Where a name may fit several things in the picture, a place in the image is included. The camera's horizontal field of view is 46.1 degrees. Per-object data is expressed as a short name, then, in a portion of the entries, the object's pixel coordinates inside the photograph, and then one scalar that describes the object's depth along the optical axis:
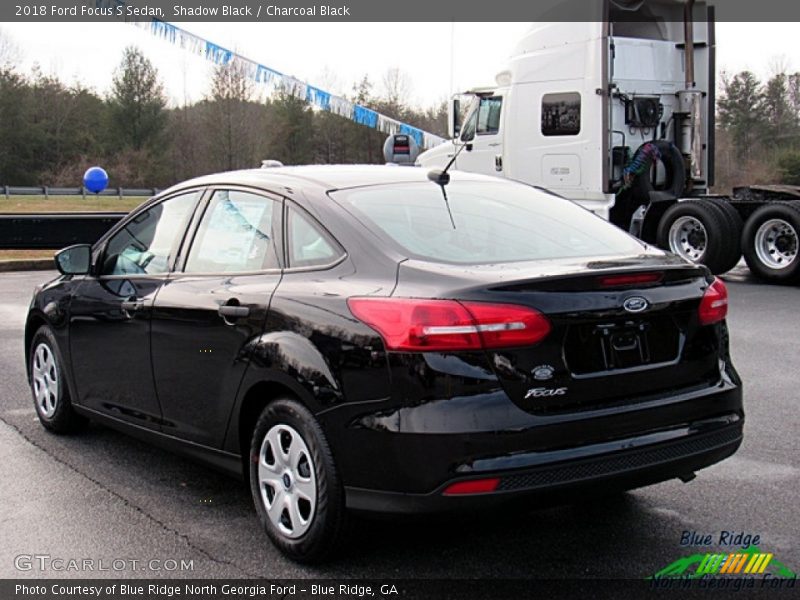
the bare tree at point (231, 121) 47.81
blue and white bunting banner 24.12
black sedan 3.25
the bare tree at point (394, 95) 45.71
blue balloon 42.80
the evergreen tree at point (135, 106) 62.66
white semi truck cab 14.03
